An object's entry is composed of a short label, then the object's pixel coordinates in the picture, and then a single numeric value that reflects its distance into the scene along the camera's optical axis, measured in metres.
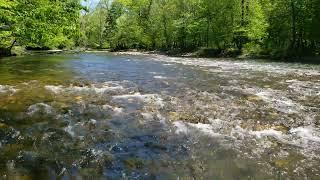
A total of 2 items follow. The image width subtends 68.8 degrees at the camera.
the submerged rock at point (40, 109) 6.91
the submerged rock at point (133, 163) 4.49
